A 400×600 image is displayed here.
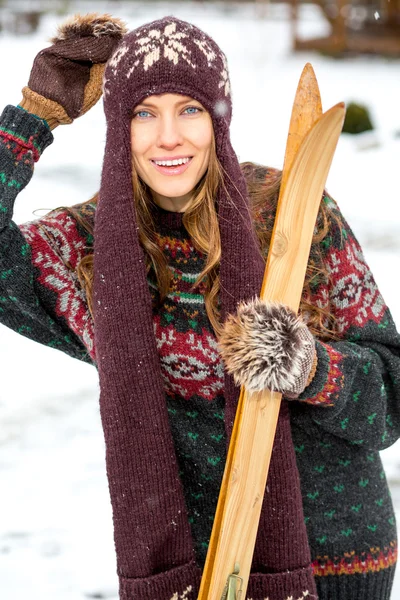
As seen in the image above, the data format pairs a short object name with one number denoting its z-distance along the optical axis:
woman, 2.00
